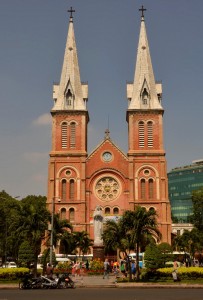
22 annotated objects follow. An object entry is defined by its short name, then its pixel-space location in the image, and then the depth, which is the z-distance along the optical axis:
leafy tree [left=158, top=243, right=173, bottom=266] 48.53
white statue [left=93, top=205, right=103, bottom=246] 47.66
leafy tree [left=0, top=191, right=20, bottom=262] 58.42
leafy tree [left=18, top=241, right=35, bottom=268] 42.05
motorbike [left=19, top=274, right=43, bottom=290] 25.55
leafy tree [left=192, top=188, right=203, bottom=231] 62.56
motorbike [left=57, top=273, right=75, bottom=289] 25.83
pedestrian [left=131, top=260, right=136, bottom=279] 33.91
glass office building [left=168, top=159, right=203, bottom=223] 138.75
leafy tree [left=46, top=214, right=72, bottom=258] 41.33
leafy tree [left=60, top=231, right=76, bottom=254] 44.32
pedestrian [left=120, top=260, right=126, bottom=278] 35.72
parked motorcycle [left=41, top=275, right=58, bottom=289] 25.67
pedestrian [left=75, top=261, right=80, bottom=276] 39.69
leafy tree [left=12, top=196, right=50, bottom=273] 36.04
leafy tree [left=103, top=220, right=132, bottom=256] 32.75
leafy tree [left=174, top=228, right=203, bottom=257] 58.34
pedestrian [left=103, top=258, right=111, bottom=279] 34.65
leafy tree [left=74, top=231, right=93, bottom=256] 55.80
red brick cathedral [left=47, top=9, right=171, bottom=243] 63.81
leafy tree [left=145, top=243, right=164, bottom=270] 40.96
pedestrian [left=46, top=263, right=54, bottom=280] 27.79
